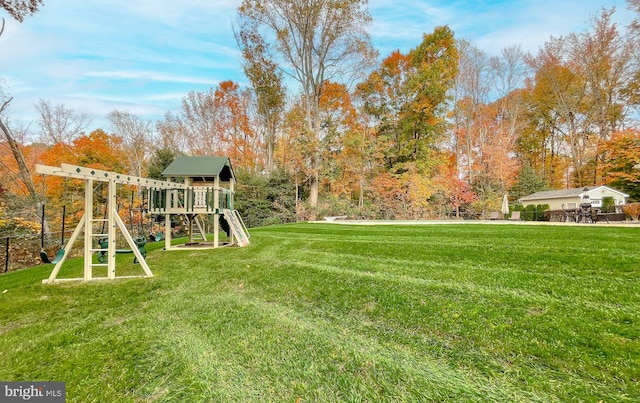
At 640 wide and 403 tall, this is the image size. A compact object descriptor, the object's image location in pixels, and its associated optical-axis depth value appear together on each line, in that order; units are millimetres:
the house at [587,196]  16734
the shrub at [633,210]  12820
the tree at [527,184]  22297
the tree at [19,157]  10773
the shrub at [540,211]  16745
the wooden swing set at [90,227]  4250
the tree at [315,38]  15672
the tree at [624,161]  15750
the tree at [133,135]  21078
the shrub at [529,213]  17345
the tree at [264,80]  18031
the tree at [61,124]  17531
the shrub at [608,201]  16453
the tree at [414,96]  16969
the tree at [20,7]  9383
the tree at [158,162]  15609
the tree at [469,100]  21328
